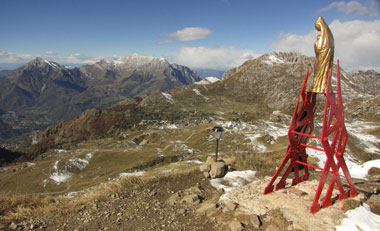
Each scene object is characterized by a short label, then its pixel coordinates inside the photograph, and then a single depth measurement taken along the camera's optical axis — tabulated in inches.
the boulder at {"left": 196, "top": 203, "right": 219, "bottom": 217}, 422.0
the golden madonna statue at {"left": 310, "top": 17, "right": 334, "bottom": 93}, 410.6
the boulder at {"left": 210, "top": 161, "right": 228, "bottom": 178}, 628.1
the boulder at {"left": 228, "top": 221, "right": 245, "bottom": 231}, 365.1
